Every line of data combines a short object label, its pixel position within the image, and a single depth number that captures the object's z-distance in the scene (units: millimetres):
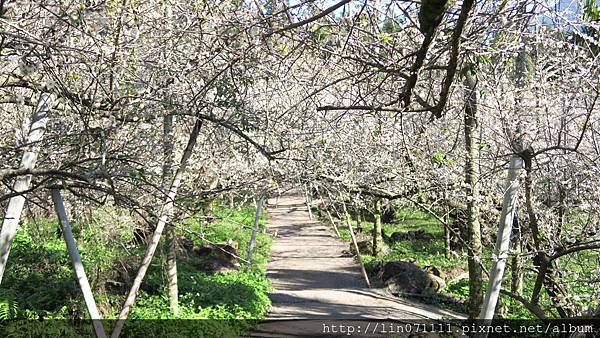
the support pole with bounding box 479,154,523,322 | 5320
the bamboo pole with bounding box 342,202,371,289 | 12674
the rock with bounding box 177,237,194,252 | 15035
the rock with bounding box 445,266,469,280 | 14264
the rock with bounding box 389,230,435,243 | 19578
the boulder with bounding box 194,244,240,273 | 13859
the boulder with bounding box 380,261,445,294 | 12820
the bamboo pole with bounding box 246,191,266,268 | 12771
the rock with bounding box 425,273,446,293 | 12805
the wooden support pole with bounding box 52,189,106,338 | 5082
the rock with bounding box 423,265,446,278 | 13969
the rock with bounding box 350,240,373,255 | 17484
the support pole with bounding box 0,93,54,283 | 4422
